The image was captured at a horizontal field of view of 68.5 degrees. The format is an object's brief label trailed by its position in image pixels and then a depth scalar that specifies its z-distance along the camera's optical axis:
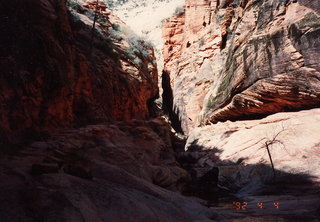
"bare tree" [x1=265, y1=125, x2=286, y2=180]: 17.22
